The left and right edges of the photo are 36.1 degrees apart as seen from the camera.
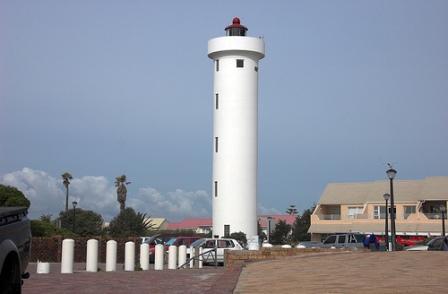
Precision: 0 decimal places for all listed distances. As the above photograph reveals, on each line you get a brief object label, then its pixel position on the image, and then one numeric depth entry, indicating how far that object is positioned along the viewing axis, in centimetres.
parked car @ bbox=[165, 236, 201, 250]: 3628
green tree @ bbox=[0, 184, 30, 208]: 3891
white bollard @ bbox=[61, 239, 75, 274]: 1920
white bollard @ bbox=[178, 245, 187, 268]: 2770
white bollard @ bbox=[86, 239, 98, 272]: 2086
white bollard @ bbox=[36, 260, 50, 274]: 1883
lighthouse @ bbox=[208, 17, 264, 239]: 4966
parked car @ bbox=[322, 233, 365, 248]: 3766
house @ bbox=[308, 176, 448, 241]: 6166
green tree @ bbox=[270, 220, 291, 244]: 7450
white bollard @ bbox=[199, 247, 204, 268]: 2828
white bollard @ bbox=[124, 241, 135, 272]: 2241
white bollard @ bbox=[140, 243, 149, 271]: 2379
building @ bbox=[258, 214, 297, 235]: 10181
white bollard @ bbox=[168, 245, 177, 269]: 2570
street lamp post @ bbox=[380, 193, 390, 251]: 3825
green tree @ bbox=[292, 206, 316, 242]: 7724
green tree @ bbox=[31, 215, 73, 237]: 3831
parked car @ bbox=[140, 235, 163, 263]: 3456
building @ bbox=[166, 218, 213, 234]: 12689
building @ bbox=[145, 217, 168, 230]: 12424
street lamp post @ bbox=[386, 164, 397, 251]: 3306
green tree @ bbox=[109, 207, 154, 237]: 6153
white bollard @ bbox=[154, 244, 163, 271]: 2422
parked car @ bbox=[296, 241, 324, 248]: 3885
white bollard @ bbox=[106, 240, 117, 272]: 2152
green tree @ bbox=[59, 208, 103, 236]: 6333
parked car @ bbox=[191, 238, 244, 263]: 3061
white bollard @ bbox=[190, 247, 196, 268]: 2841
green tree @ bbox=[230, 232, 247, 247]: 4762
